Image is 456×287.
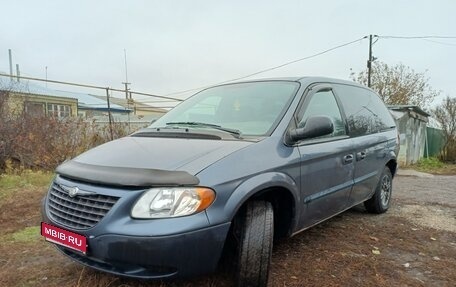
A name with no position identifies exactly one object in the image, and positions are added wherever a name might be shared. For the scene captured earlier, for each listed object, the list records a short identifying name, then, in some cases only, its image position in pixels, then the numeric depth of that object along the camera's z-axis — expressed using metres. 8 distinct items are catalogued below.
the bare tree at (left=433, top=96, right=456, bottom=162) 19.70
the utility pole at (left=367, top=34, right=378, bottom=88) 23.34
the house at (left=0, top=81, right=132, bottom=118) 7.48
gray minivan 2.20
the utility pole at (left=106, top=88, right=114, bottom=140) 8.41
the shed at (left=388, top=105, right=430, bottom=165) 14.21
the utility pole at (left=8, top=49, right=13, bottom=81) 37.61
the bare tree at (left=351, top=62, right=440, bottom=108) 22.94
